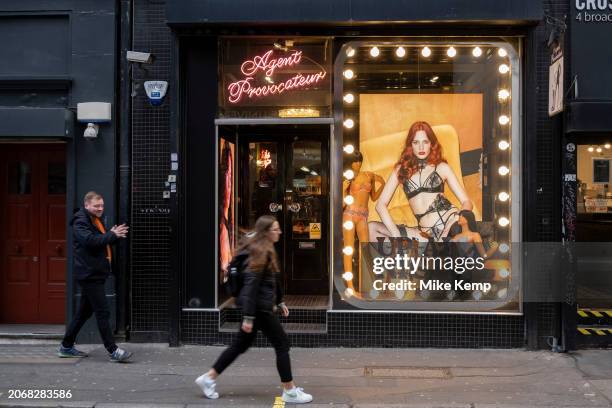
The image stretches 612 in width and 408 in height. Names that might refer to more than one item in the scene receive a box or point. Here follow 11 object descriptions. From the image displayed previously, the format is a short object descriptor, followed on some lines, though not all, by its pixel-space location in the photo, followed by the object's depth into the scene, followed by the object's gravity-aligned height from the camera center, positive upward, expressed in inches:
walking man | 301.4 -25.1
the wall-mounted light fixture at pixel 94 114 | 339.3 +49.2
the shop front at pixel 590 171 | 319.9 +19.7
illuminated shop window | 341.4 +19.6
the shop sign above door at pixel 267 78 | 349.4 +68.4
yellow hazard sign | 404.2 -11.2
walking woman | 238.5 -33.7
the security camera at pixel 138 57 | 331.3 +76.0
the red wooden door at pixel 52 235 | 369.4 -12.8
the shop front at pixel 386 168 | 336.2 +22.0
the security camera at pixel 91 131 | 336.5 +40.1
